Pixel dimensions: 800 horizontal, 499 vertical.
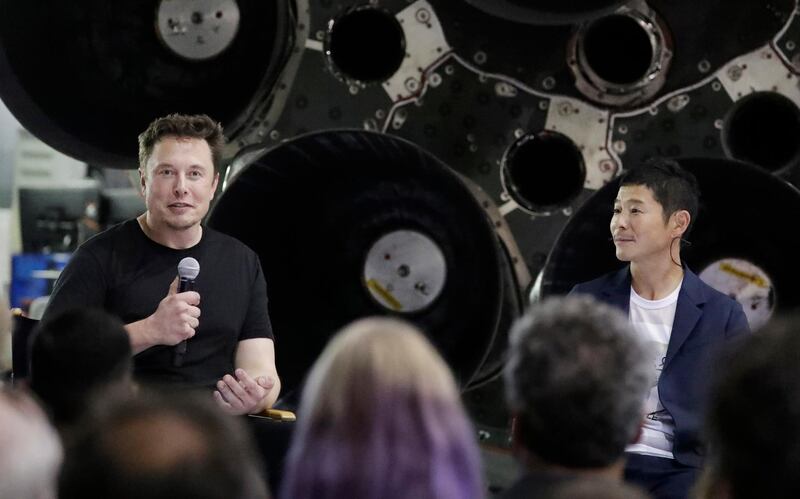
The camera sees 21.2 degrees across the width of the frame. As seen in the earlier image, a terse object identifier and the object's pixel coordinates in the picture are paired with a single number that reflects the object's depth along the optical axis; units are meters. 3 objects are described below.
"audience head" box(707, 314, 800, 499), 2.88
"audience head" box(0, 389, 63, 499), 2.80
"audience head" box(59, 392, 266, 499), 2.50
